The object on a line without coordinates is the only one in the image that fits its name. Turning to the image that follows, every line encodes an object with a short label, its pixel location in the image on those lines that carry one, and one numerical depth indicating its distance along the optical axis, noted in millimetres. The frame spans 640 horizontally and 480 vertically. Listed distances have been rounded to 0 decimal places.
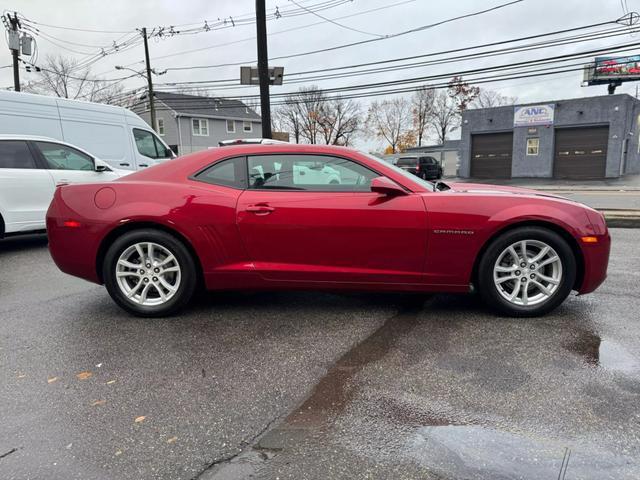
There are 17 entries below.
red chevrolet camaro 3551
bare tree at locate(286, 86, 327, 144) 62562
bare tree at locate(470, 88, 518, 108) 64150
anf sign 27594
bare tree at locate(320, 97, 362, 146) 63562
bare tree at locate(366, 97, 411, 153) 69000
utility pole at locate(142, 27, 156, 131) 28327
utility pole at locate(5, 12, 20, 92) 26578
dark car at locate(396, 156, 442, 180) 23423
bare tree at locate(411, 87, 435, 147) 66062
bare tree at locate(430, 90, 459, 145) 65688
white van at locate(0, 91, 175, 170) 9320
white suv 6637
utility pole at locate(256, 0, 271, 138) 12203
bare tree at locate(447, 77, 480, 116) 61356
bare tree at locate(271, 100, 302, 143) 64062
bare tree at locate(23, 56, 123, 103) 39000
